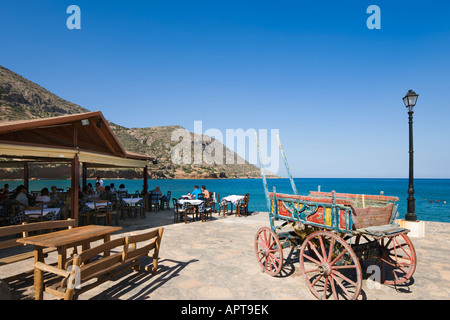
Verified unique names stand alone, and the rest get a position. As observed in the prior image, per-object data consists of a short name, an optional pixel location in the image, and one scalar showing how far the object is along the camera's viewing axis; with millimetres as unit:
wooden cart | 3570
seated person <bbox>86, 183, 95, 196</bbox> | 11935
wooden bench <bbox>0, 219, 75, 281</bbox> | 4148
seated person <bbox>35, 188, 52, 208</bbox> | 9430
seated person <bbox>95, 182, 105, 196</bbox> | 12377
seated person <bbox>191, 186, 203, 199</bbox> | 11641
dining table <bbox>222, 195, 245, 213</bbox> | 12016
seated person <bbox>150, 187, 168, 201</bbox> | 13555
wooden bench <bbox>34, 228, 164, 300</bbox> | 3079
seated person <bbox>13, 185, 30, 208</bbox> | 8336
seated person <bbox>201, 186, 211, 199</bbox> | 11647
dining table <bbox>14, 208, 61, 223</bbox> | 7895
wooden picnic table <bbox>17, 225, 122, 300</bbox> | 3750
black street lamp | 8164
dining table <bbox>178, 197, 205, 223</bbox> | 10391
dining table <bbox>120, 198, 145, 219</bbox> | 10594
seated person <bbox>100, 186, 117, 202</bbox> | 11047
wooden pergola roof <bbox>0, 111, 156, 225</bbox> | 6492
